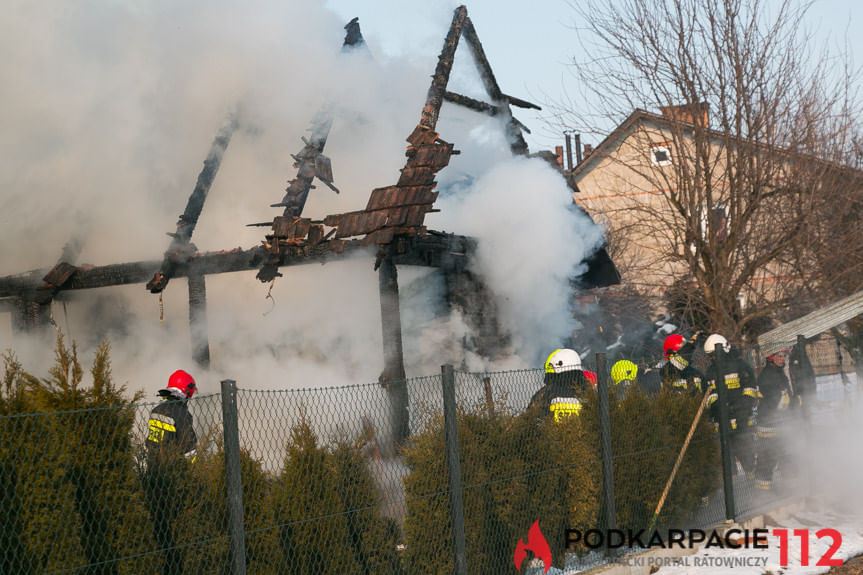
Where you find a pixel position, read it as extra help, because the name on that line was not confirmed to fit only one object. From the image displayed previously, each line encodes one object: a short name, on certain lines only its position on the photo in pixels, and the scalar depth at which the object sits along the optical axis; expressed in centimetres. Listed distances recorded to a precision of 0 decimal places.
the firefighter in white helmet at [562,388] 1471
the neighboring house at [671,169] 2859
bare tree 2819
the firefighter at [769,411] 1909
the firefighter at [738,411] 1844
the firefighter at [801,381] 2008
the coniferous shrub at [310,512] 1005
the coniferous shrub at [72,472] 776
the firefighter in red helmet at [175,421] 940
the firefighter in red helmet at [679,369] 1827
